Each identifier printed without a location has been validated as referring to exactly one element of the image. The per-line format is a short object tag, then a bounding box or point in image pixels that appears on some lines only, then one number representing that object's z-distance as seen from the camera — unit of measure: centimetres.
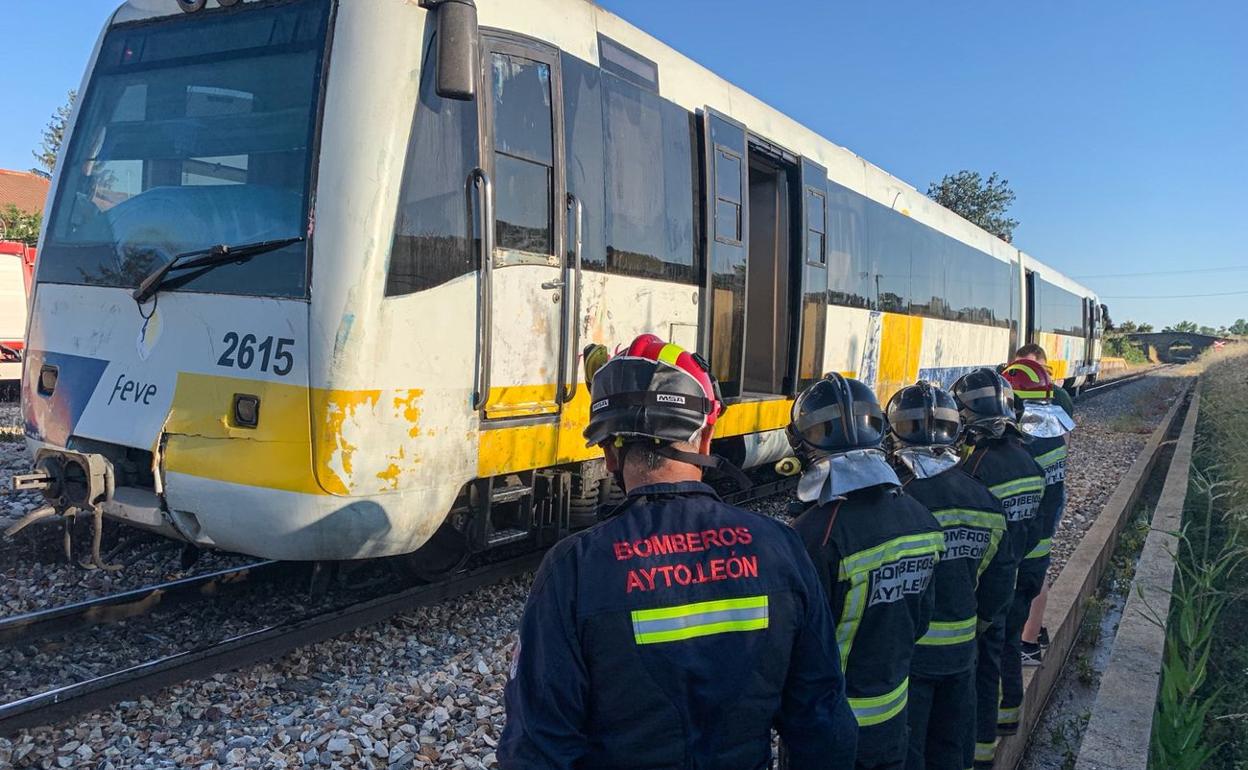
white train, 409
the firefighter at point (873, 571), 241
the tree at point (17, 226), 2411
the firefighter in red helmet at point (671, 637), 159
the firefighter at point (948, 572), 299
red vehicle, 1559
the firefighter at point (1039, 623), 483
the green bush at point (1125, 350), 6864
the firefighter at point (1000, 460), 390
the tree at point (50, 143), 3841
